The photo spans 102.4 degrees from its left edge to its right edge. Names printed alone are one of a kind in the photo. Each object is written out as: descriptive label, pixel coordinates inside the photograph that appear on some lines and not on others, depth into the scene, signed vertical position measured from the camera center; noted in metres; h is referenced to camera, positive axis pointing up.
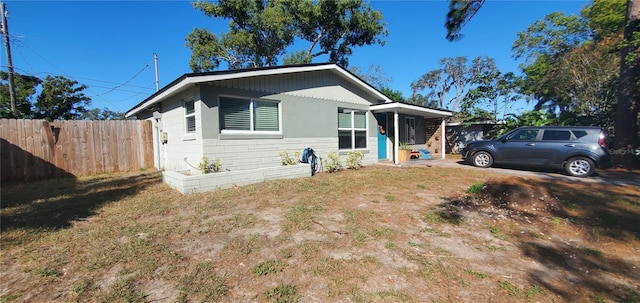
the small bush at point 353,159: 9.68 -0.61
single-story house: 6.79 +0.95
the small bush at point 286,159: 8.18 -0.46
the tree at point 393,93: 20.87 +4.00
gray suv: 7.77 -0.34
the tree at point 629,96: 8.88 +1.46
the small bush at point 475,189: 5.82 -1.12
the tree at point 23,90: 16.46 +4.28
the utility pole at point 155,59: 22.12 +7.63
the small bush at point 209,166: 6.53 -0.50
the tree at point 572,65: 13.72 +4.48
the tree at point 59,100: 19.39 +3.96
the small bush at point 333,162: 9.17 -0.69
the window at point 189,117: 7.53 +0.89
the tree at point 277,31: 18.14 +8.68
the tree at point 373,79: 33.17 +8.36
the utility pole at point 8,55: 12.92 +5.02
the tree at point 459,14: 8.74 +4.37
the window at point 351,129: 10.27 +0.59
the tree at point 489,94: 15.44 +3.03
